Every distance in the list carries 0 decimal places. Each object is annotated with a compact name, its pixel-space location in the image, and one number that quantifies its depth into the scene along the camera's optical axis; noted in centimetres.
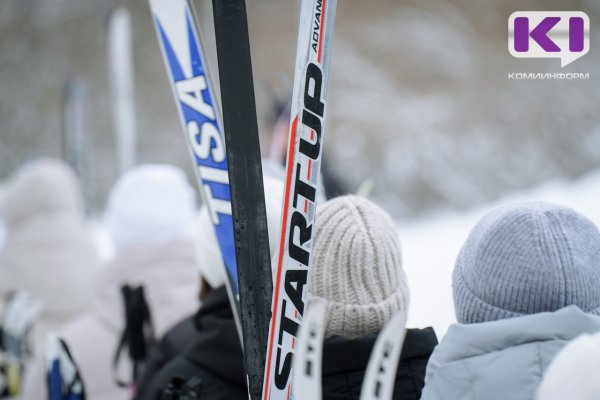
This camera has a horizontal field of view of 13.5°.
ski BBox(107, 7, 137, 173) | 1165
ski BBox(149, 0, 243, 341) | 392
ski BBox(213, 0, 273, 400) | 363
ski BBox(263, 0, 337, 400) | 362
